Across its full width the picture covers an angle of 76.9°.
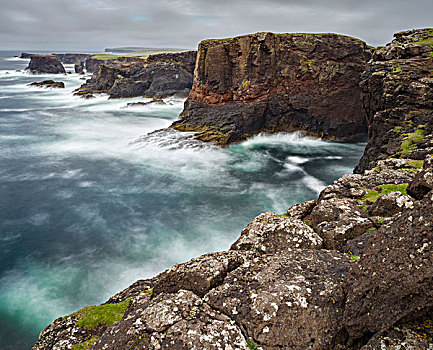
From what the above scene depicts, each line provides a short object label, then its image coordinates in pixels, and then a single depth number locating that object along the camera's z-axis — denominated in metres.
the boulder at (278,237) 8.33
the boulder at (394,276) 4.56
